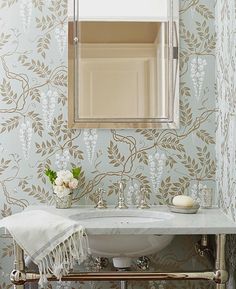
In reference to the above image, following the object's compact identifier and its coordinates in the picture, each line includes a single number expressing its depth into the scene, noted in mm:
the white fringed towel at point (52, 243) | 2152
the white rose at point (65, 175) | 2592
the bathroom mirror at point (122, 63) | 2684
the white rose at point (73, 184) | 2586
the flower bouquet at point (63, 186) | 2586
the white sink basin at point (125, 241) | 2207
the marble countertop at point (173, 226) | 2174
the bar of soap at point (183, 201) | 2482
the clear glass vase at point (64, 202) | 2598
